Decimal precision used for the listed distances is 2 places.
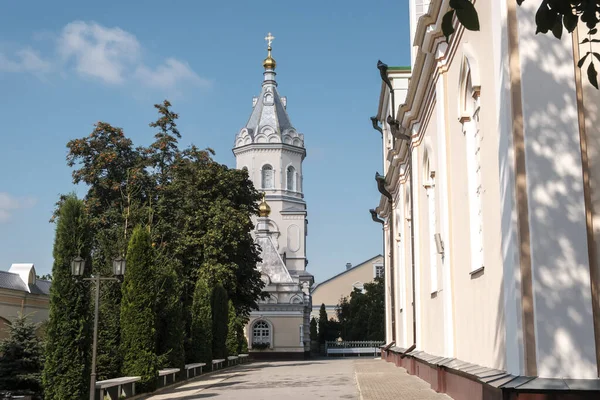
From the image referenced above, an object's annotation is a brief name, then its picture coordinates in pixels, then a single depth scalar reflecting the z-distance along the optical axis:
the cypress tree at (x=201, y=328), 28.00
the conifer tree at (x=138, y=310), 18.84
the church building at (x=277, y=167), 75.31
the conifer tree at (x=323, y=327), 75.50
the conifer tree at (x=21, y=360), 15.62
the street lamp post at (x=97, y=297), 14.37
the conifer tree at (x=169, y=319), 21.56
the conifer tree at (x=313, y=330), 71.10
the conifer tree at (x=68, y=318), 14.27
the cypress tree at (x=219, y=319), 30.94
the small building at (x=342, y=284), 90.50
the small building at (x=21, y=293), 28.81
